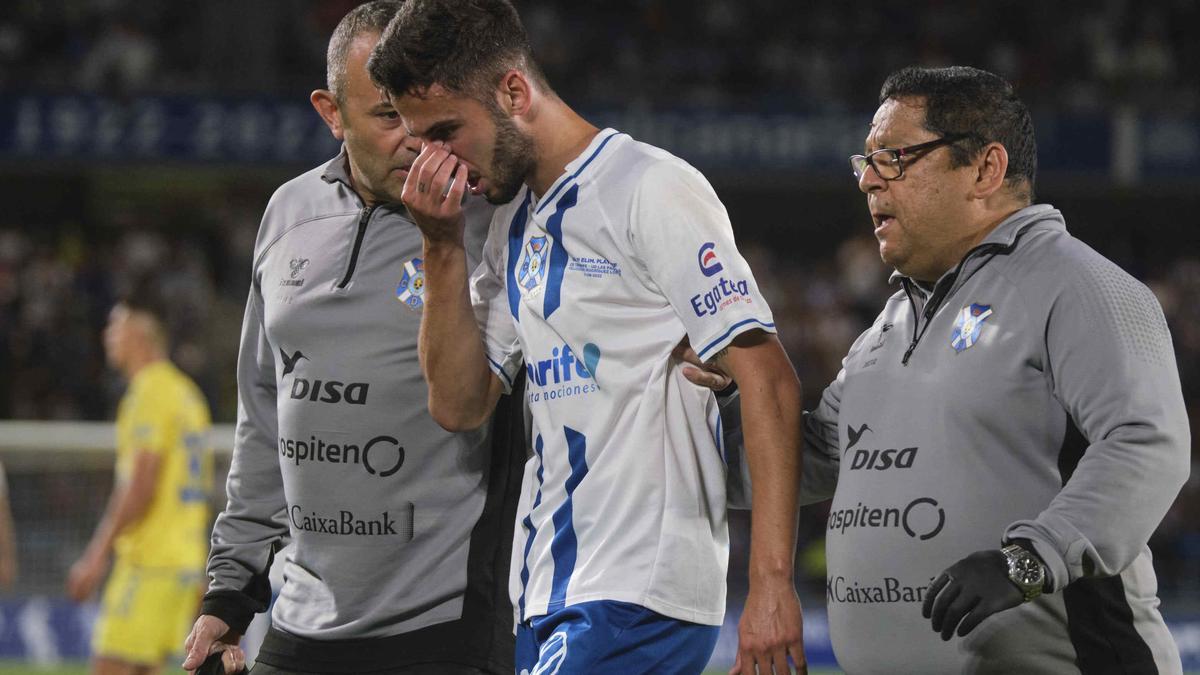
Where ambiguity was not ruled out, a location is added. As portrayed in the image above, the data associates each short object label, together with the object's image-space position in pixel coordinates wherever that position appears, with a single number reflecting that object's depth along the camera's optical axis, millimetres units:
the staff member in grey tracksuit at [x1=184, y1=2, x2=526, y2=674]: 6457
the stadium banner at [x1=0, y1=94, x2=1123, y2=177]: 32000
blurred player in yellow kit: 15398
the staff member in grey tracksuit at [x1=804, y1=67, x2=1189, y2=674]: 5062
